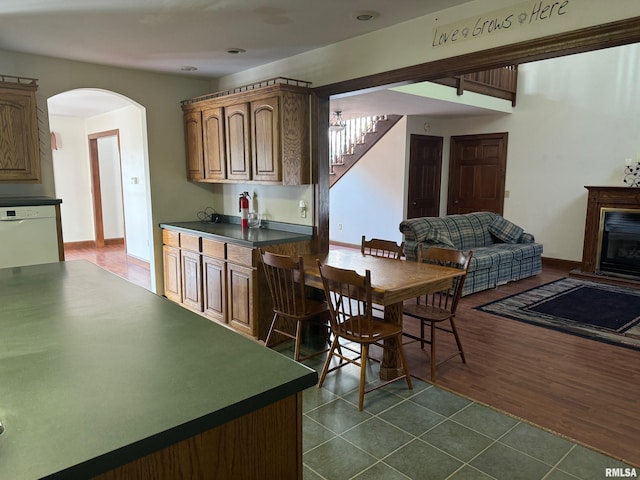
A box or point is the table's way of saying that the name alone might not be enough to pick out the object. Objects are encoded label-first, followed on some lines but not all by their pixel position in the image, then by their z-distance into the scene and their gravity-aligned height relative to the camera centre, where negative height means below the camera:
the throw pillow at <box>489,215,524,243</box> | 6.06 -0.76
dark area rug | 3.93 -1.38
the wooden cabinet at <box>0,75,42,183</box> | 3.57 +0.36
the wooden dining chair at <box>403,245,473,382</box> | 3.03 -0.98
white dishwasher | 3.60 -0.51
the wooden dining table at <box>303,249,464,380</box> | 2.56 -0.64
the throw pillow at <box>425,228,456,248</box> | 5.11 -0.73
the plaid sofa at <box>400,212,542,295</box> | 5.15 -0.88
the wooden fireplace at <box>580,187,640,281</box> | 5.78 -0.77
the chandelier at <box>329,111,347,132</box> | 6.39 +0.81
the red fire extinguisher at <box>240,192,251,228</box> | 4.37 -0.33
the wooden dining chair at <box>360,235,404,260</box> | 3.49 -0.58
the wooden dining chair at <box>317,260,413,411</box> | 2.53 -0.94
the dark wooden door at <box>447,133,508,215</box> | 7.48 +0.06
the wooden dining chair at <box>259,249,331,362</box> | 2.97 -0.88
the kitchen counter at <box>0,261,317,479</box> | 0.78 -0.47
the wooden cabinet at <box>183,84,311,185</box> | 3.62 +0.36
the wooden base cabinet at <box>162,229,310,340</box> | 3.54 -0.93
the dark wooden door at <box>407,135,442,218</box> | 7.59 +0.00
